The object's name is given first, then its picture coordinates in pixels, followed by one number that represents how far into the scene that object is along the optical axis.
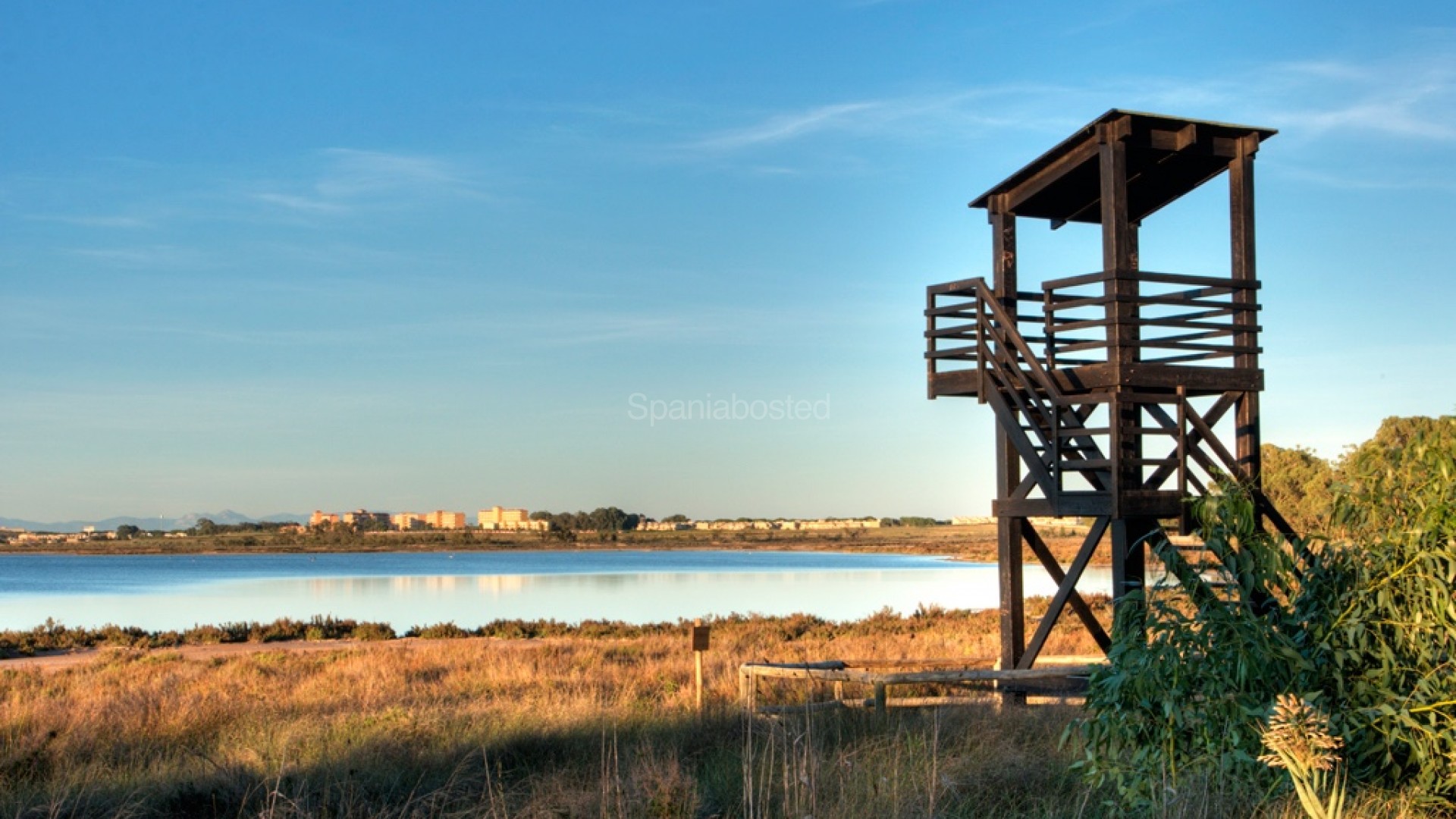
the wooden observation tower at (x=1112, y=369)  12.80
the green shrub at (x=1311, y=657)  7.22
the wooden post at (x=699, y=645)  14.50
